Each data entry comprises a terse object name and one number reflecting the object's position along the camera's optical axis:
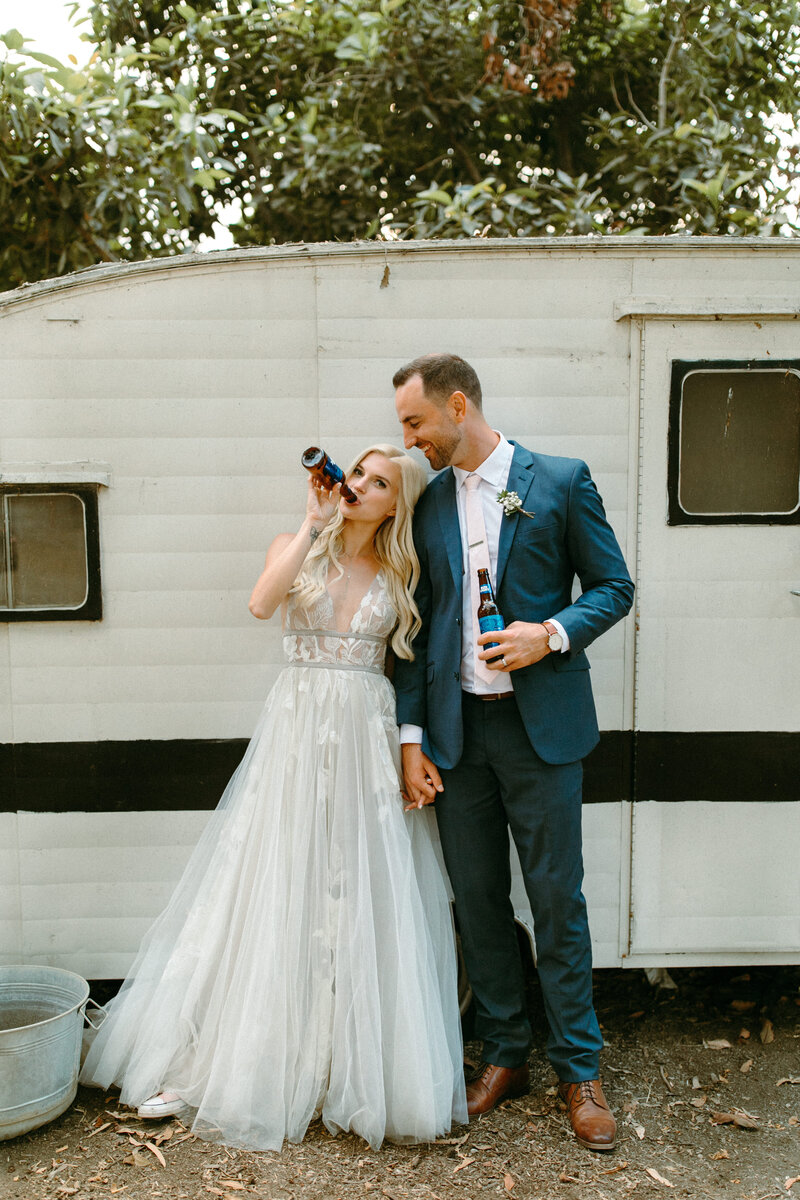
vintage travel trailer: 3.22
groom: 2.85
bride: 2.84
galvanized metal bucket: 2.88
